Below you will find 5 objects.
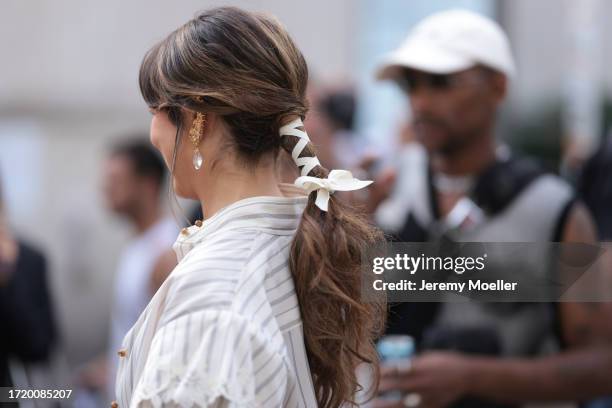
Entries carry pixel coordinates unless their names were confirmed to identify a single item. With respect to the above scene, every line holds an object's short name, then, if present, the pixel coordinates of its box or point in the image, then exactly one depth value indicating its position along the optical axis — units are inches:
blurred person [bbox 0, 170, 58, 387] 270.2
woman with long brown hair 133.0
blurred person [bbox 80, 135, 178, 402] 347.2
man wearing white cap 225.9
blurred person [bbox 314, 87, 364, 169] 336.8
